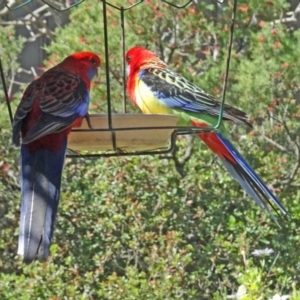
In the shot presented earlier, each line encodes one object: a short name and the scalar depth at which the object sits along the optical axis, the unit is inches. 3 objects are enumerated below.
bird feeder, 166.2
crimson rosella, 158.1
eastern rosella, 201.5
